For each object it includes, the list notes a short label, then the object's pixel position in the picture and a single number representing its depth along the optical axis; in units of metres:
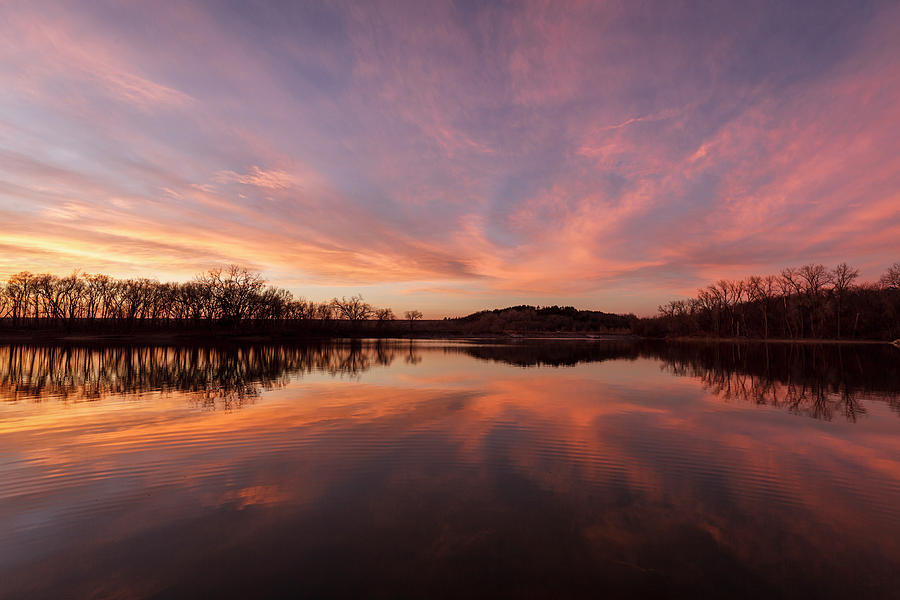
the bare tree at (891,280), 90.10
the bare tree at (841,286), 86.99
